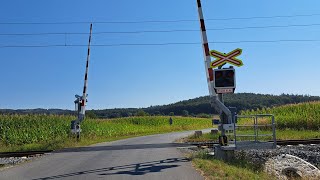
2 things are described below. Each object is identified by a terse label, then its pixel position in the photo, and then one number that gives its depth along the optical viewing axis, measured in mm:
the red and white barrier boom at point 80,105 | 18164
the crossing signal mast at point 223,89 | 9375
